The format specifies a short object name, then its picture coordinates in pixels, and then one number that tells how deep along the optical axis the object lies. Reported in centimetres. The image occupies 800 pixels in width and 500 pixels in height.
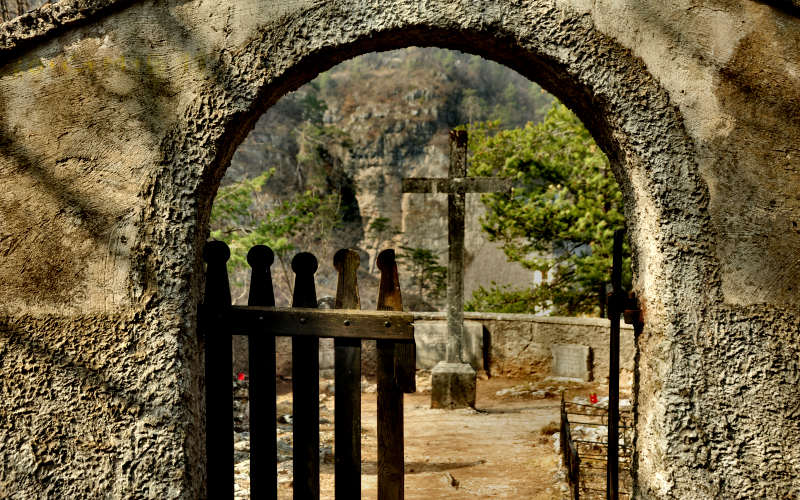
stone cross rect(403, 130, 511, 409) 714
